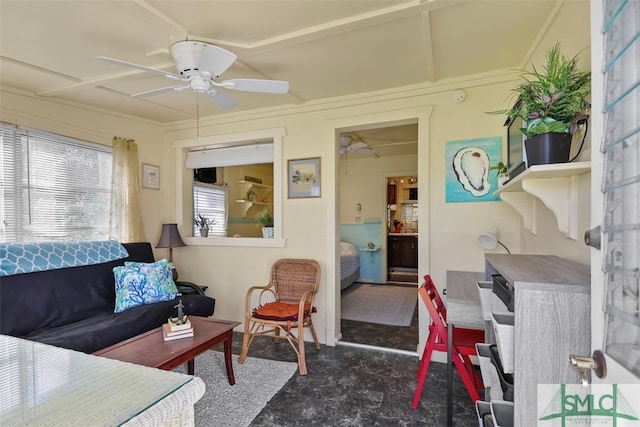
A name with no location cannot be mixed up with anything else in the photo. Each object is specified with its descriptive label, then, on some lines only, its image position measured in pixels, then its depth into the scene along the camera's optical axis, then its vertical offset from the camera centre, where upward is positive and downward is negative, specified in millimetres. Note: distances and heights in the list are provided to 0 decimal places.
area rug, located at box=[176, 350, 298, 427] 1920 -1315
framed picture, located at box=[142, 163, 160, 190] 3561 +405
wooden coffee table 1765 -862
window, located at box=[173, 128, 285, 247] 3289 +584
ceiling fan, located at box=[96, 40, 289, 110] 1715 +850
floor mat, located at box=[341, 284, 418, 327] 3814 -1397
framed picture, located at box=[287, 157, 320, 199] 3123 +330
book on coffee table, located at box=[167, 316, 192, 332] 2040 -784
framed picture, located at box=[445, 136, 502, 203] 2543 +331
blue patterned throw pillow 2600 -663
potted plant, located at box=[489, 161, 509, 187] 1929 +237
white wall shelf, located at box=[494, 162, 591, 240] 1295 +74
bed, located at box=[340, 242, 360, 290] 4926 -954
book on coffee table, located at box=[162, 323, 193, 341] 2027 -831
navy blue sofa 2100 -798
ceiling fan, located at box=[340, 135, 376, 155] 4141 +905
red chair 1871 -865
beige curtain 3227 +166
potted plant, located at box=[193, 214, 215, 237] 3787 -182
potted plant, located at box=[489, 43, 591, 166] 1188 +388
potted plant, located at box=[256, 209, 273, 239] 3469 -175
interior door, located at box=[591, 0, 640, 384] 585 +44
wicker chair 2564 -902
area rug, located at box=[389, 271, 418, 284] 6116 -1436
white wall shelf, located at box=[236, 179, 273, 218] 5449 +266
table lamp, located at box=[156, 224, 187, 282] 3432 -319
